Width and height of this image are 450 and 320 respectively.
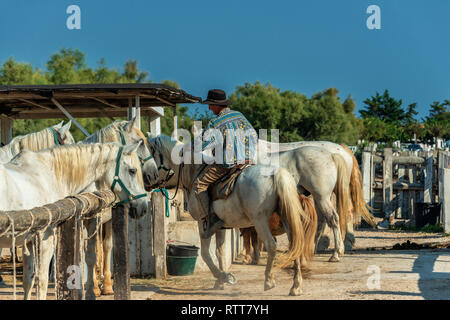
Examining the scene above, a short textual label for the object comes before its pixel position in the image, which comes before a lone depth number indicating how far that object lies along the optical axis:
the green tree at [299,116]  46.56
